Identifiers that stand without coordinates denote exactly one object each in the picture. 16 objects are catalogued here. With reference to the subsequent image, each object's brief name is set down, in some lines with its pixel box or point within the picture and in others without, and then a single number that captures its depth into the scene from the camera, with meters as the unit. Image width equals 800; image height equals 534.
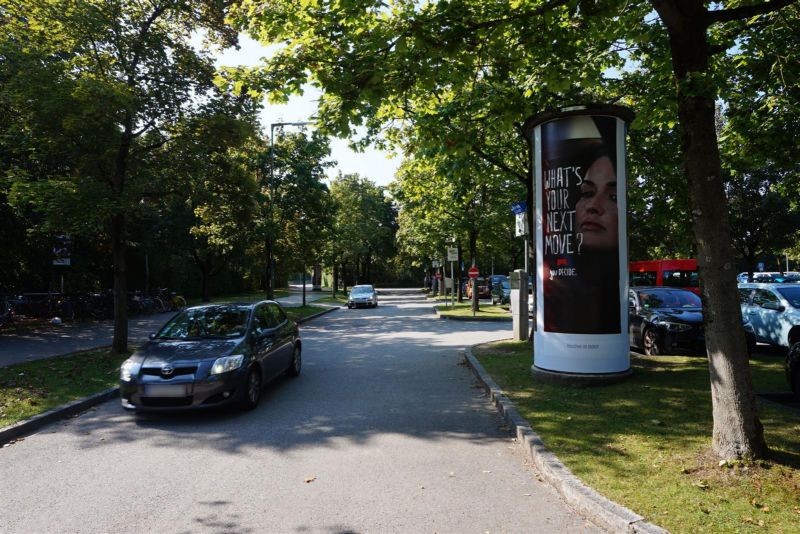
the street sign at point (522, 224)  12.61
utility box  13.58
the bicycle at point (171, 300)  26.90
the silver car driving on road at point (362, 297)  33.19
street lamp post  23.70
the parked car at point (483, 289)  39.00
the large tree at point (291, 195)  24.16
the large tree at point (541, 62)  4.72
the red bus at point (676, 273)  27.84
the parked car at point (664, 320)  10.94
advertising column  8.04
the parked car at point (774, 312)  11.21
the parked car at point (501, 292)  33.38
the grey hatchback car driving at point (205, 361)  6.78
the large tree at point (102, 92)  10.18
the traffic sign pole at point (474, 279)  24.33
